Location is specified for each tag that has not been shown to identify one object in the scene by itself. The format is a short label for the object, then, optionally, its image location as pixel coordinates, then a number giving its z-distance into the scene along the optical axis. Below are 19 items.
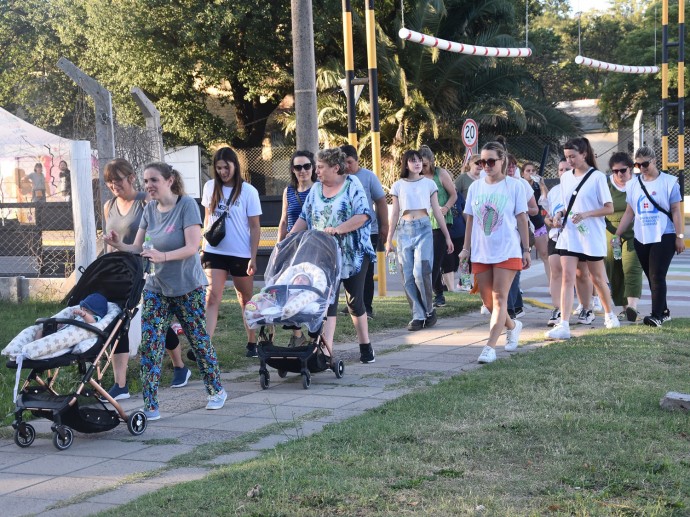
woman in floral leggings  6.72
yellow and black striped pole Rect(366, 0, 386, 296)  14.24
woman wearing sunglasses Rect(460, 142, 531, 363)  8.56
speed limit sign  18.25
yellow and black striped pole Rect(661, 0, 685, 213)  22.88
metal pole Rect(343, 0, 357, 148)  14.44
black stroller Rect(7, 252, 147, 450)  5.93
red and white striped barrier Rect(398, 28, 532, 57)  16.31
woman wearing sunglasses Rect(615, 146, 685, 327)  10.32
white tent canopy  13.37
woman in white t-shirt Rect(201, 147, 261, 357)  8.64
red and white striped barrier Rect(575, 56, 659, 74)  21.52
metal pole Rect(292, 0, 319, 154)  11.09
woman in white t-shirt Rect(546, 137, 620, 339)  9.79
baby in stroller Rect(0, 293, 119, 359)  5.86
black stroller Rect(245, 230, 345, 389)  7.57
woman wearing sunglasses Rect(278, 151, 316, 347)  9.17
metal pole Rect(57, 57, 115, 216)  8.90
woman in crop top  10.73
